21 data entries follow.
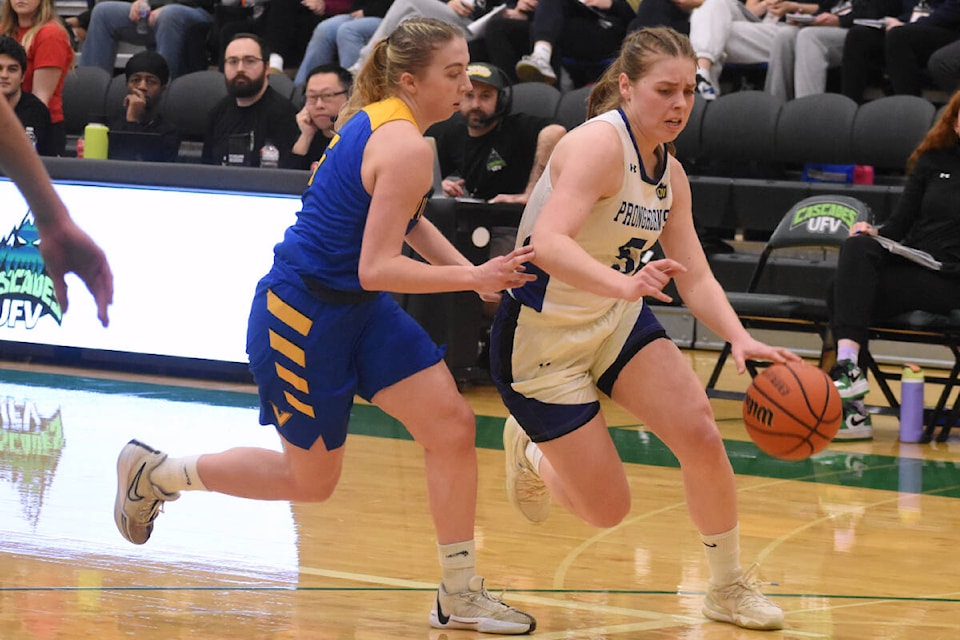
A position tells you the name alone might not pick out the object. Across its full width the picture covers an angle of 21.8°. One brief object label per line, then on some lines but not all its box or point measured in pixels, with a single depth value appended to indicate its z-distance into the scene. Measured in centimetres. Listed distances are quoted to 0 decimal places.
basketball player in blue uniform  647
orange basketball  651
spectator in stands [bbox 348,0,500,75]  1859
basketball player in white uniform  662
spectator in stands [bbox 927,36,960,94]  1601
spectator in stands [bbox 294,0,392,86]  1978
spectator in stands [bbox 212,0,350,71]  2112
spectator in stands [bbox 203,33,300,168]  1556
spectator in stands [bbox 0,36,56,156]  1248
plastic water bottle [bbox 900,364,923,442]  1224
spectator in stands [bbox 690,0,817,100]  1785
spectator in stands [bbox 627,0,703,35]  1796
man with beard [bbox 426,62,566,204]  1483
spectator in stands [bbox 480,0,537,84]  1920
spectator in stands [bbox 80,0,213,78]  2177
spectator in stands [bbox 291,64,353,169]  1475
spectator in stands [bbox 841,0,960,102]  1665
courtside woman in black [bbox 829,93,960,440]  1225
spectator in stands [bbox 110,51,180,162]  1737
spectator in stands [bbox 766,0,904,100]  1746
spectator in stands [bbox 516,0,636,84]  1852
